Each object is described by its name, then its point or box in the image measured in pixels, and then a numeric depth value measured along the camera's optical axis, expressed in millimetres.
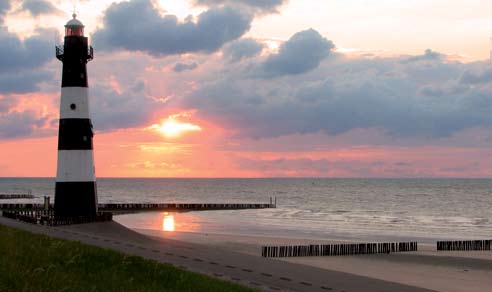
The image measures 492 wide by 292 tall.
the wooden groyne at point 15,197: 157025
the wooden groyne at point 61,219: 48969
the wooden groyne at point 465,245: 51812
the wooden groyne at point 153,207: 95312
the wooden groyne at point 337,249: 44219
